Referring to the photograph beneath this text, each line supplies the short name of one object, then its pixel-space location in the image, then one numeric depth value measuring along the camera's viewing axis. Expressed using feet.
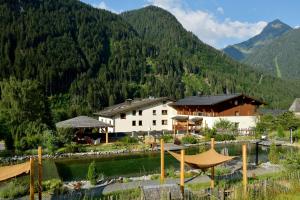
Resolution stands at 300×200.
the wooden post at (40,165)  39.79
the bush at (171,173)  57.34
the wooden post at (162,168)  52.08
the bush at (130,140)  103.14
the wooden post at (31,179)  36.83
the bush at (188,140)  102.75
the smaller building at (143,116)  131.34
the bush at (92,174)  53.44
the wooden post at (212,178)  46.32
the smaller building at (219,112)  132.77
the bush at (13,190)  44.53
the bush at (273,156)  68.54
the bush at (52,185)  49.37
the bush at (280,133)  111.34
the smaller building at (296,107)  195.13
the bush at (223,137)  108.99
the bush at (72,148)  85.71
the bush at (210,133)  109.96
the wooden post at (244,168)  40.43
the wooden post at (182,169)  40.87
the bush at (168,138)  105.54
